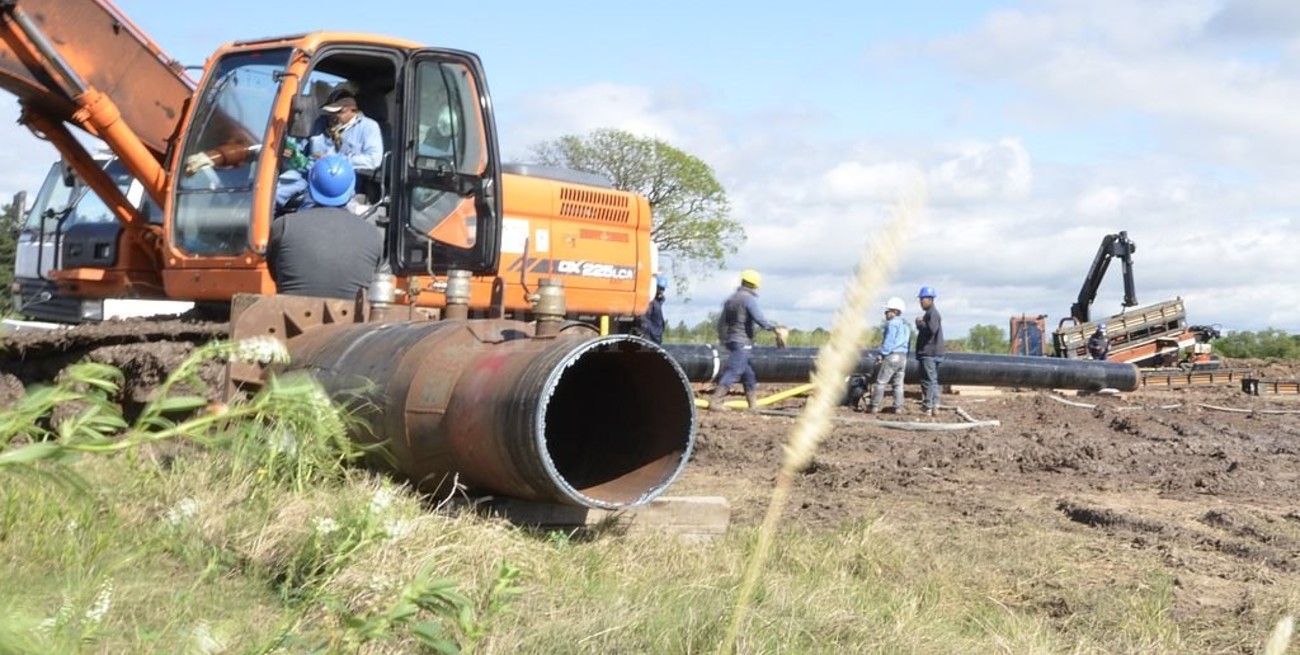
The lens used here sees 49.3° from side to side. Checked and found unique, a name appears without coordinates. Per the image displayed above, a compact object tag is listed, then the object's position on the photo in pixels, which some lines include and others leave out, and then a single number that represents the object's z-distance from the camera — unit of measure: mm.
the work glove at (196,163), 8188
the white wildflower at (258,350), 4012
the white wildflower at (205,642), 3041
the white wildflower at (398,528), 4406
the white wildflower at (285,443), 4266
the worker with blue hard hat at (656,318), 17359
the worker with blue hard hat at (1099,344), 27422
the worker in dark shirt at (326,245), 7055
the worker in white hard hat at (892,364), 17375
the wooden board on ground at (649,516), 5609
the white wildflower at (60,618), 2213
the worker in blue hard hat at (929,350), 17750
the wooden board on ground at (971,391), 21656
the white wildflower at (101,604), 2806
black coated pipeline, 18047
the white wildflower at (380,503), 4473
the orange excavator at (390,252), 5238
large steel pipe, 4930
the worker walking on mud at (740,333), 16562
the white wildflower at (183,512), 4371
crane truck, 28156
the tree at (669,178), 46375
